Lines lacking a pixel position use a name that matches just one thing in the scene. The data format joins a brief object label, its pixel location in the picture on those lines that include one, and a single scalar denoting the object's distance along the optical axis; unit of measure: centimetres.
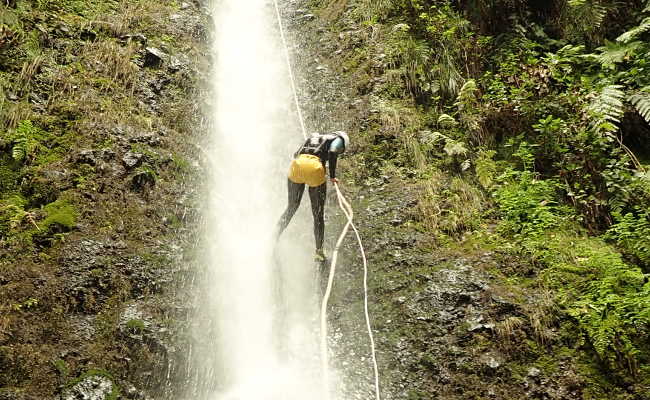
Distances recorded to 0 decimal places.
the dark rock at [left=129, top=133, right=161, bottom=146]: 723
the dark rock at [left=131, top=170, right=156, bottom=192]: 665
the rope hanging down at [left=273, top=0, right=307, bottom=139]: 930
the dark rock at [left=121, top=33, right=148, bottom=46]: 911
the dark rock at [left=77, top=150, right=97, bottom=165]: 649
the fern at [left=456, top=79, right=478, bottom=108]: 764
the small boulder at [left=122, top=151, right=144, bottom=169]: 679
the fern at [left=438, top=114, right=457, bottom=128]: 771
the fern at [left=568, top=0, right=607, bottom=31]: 708
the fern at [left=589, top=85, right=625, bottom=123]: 611
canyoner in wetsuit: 611
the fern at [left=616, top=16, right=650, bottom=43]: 627
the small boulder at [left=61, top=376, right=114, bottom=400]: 441
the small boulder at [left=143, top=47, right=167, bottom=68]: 902
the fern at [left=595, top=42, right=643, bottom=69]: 645
